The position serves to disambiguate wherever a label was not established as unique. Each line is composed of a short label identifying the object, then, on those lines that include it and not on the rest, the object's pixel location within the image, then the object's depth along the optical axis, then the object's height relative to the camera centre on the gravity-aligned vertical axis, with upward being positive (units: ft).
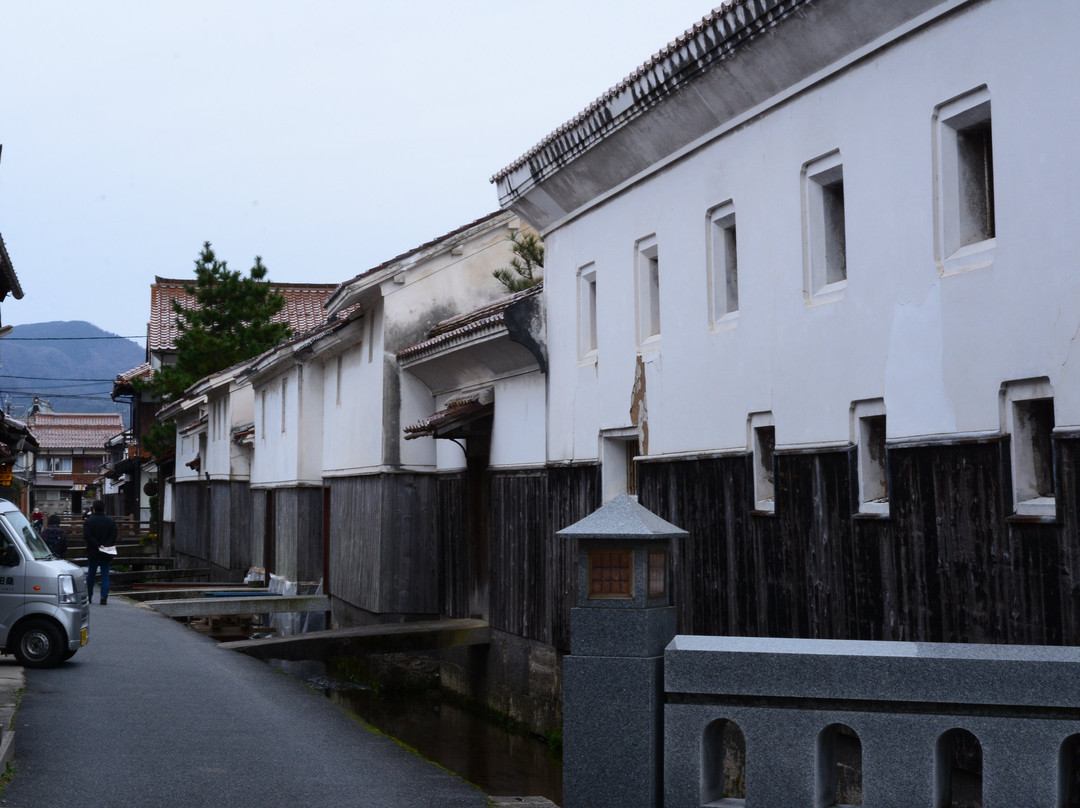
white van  51.83 -3.23
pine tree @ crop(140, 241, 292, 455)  141.69 +21.97
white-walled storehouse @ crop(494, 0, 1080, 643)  29.30 +5.65
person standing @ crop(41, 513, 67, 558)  98.73 -1.46
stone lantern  24.72 -3.07
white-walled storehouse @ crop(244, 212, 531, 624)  74.59 +6.03
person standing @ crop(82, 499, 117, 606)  81.15 -1.38
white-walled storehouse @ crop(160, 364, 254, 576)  128.67 +4.72
